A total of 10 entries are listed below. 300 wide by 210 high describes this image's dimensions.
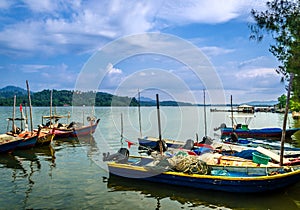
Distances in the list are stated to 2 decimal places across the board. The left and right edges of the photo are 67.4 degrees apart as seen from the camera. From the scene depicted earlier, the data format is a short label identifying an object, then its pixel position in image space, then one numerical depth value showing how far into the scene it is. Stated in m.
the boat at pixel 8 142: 16.97
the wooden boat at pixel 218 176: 9.49
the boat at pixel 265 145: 14.85
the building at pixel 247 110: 74.53
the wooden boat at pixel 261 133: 26.00
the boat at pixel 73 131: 25.67
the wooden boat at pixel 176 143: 16.92
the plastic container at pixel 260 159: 11.04
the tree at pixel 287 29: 7.01
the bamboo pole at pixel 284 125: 10.41
